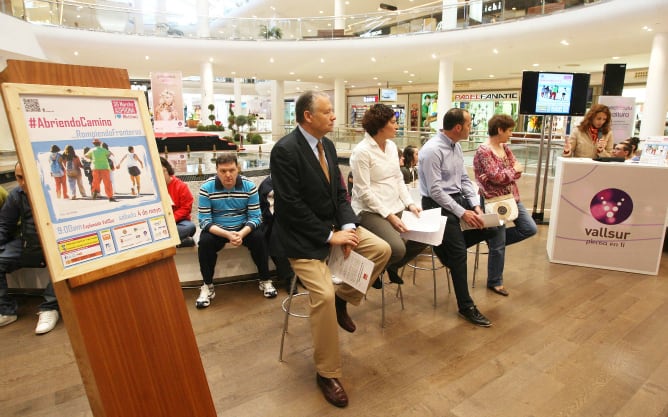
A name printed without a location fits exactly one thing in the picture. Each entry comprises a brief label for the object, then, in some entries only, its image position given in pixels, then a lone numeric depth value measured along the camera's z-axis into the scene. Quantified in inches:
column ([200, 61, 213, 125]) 620.4
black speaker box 281.1
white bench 142.5
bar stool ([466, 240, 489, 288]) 146.8
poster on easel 47.1
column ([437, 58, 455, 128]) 525.0
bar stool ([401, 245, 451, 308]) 148.0
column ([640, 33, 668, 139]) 350.3
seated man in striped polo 129.5
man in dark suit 84.4
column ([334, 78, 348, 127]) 789.2
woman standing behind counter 181.8
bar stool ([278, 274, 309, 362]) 97.0
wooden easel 50.6
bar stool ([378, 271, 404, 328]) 113.6
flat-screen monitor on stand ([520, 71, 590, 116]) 203.0
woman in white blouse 108.2
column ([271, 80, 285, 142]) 859.4
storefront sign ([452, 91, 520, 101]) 710.5
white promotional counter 152.6
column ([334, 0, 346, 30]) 539.6
